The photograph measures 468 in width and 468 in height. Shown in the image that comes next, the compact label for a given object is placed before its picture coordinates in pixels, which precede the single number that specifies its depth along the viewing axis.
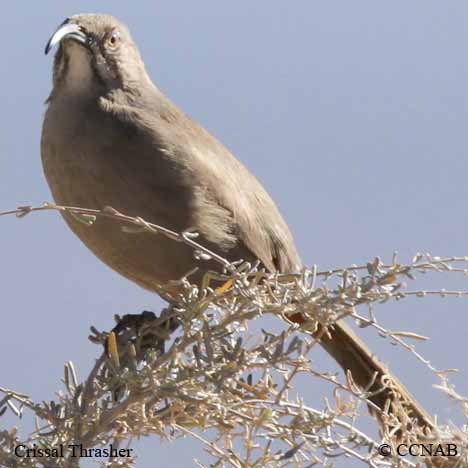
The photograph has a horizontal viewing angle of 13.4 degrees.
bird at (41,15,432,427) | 7.82
